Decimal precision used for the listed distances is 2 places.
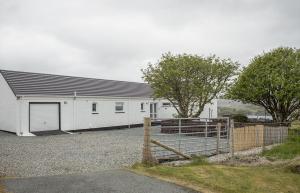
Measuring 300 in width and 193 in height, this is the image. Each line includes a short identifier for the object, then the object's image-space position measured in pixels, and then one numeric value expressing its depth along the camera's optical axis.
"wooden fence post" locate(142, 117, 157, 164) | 8.11
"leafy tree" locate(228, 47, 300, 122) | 16.46
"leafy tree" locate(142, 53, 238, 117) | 17.98
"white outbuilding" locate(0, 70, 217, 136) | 16.77
